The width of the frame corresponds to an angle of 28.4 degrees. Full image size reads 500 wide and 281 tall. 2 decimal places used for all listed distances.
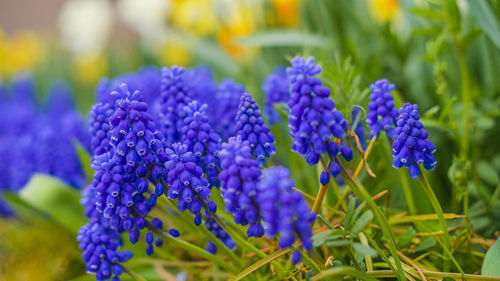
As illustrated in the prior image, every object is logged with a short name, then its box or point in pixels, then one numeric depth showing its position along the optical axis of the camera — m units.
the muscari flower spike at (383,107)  0.44
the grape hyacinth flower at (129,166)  0.43
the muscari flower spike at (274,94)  0.53
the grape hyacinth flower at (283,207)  0.39
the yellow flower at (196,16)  1.15
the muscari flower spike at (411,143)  0.43
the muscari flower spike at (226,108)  0.53
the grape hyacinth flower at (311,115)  0.41
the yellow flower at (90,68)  1.55
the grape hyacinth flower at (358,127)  0.49
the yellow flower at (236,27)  0.93
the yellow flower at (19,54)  1.49
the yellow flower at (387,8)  0.98
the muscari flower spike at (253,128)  0.44
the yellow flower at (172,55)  1.32
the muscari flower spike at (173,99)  0.49
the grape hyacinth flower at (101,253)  0.46
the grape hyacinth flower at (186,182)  0.43
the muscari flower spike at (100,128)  0.47
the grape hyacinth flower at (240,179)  0.41
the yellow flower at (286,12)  0.87
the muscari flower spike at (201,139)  0.45
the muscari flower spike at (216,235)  0.48
